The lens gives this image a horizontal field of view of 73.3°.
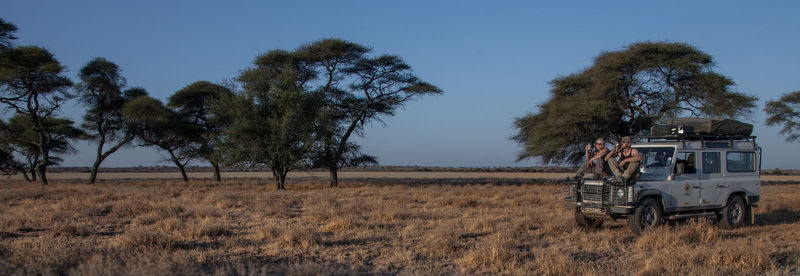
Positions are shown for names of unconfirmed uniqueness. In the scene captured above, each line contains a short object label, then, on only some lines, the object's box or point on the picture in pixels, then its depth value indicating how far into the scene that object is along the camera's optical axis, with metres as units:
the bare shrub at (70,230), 10.96
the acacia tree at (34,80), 28.23
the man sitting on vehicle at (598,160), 11.51
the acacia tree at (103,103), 31.91
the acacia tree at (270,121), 25.67
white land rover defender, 10.69
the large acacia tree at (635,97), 25.91
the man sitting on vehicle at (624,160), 10.59
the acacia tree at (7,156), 35.25
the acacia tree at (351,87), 30.05
